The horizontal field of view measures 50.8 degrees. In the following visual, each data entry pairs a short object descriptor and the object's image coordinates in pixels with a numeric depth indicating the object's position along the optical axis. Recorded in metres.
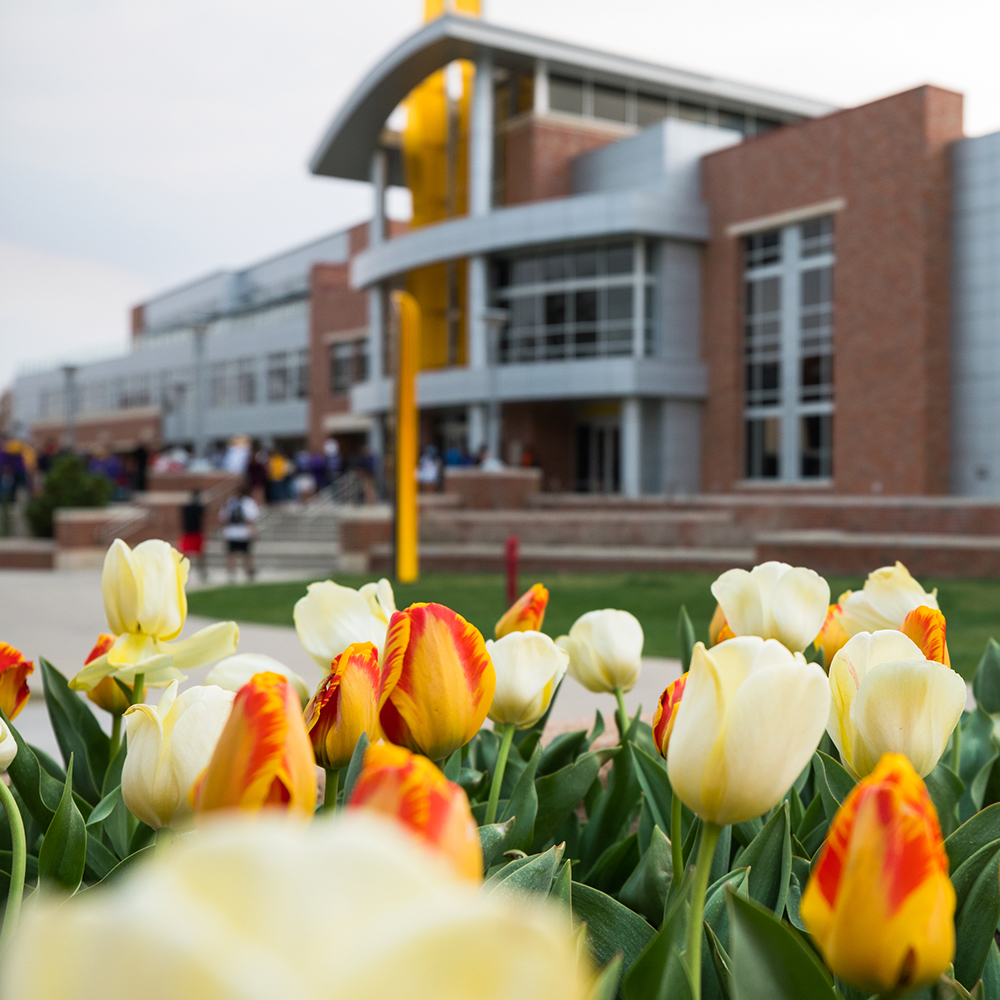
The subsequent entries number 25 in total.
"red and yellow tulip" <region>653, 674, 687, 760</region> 1.05
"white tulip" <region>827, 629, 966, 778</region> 0.95
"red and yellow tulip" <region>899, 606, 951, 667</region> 1.20
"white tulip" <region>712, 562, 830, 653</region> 1.45
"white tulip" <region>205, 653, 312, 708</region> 1.28
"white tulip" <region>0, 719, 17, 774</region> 1.09
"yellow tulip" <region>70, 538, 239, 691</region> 1.31
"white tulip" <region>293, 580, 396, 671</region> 1.30
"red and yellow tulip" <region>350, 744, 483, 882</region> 0.50
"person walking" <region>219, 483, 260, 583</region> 15.59
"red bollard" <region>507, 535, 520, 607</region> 10.12
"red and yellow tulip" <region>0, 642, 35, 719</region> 1.35
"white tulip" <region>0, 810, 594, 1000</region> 0.31
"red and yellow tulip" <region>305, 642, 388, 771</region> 0.96
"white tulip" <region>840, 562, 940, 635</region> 1.49
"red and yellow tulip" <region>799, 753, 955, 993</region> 0.61
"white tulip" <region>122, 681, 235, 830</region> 0.93
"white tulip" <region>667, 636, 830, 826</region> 0.75
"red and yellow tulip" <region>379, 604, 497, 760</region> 0.95
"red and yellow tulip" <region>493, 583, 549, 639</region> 1.54
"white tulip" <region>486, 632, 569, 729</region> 1.32
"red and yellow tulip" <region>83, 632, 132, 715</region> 1.53
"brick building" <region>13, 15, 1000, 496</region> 25.52
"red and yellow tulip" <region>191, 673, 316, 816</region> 0.65
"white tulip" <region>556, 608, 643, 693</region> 1.59
